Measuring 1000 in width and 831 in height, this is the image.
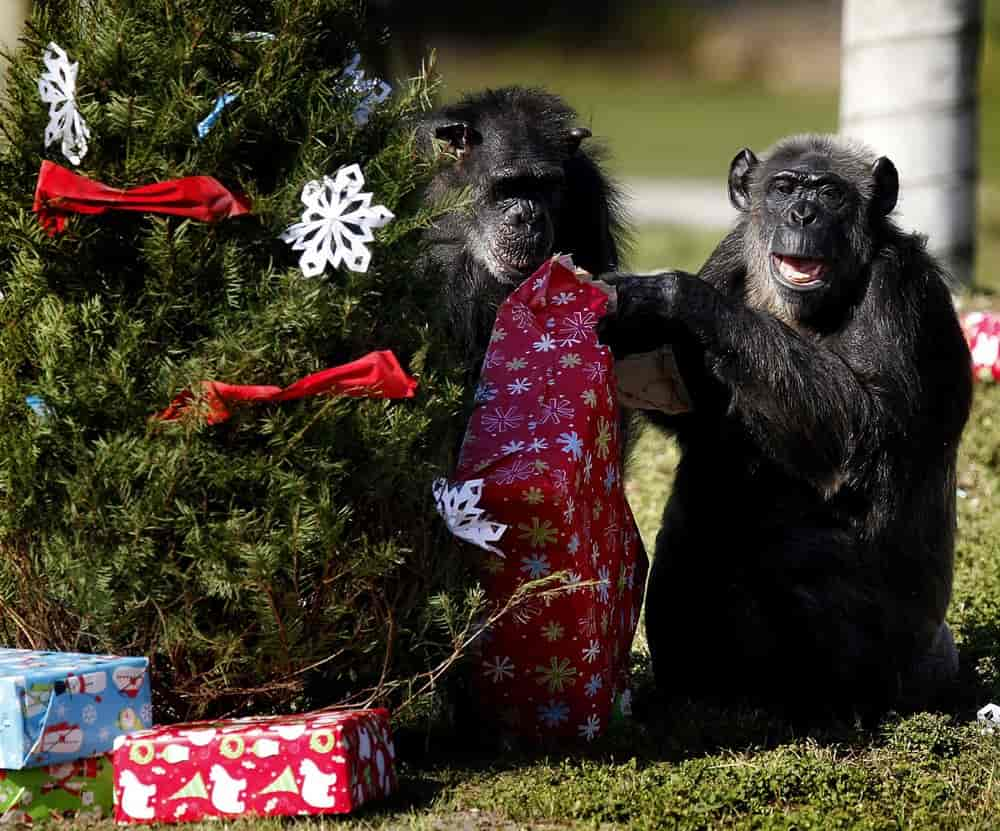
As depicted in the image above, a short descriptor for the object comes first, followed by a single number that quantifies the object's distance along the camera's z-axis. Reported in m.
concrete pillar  20.19
